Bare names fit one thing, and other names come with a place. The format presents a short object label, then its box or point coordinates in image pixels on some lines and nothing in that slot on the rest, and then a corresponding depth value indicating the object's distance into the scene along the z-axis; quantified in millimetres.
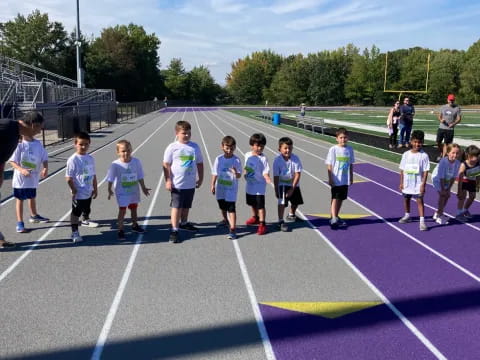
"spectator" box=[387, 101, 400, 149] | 16972
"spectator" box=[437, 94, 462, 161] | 13273
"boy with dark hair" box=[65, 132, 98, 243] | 6234
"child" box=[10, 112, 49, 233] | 6746
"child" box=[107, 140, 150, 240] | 6508
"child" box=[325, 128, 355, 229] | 7117
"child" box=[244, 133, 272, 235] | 6773
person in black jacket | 5168
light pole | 32531
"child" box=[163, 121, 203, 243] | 6371
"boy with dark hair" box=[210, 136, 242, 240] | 6618
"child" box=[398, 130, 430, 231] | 6996
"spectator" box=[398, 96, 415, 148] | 16453
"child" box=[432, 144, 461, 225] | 7270
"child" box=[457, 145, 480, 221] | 7262
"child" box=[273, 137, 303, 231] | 7082
